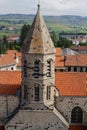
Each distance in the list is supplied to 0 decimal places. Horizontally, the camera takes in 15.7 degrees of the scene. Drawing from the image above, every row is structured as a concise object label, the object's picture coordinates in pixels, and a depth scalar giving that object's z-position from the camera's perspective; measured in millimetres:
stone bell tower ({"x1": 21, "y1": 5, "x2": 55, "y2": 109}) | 36312
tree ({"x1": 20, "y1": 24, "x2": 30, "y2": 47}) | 154750
